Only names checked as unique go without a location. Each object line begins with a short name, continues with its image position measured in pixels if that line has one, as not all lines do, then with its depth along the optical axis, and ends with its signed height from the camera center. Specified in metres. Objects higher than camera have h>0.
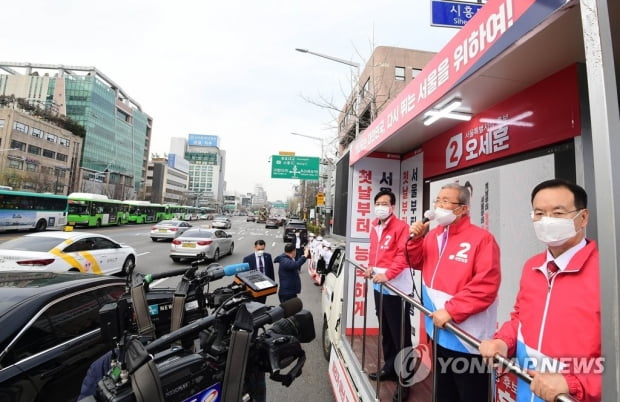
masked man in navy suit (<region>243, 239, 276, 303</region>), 4.96 -0.72
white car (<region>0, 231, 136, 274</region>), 5.95 -0.95
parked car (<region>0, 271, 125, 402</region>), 2.19 -1.05
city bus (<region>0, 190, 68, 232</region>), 16.88 -0.04
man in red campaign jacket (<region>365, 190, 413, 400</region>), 2.63 -0.46
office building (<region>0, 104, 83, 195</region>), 37.12 +8.81
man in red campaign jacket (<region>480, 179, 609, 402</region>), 1.06 -0.35
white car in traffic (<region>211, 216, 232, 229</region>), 29.70 -0.82
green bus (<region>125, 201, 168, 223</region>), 30.57 +0.20
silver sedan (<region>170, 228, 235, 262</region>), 10.95 -1.12
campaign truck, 0.91 +0.65
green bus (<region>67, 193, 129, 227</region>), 21.61 +0.12
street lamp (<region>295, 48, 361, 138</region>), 9.63 +5.16
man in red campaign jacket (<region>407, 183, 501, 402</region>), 1.69 -0.41
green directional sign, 20.73 +3.69
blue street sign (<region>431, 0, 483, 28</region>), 4.49 +3.24
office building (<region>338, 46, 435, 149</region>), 18.06 +11.98
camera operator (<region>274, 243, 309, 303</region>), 4.74 -0.90
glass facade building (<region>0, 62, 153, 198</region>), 59.31 +22.35
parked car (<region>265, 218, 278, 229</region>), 38.84 -0.72
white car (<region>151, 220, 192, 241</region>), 16.91 -0.97
